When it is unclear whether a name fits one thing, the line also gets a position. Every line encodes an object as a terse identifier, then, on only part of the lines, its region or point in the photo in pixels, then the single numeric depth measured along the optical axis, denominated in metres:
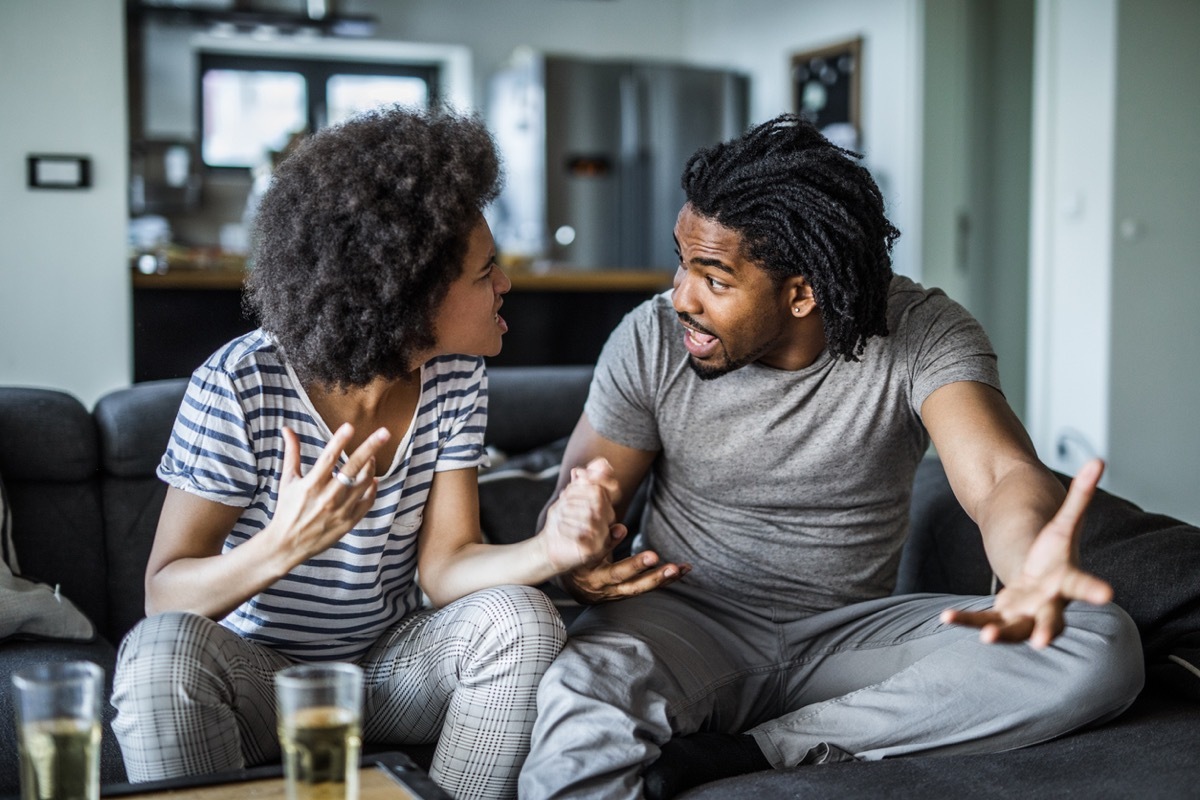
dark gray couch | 1.41
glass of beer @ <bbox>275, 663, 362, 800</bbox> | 0.96
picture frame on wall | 5.69
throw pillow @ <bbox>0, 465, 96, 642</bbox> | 1.80
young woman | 1.30
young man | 1.50
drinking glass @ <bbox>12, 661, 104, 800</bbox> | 0.97
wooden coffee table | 1.11
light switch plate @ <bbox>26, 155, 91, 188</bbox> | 3.47
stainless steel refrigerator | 6.46
